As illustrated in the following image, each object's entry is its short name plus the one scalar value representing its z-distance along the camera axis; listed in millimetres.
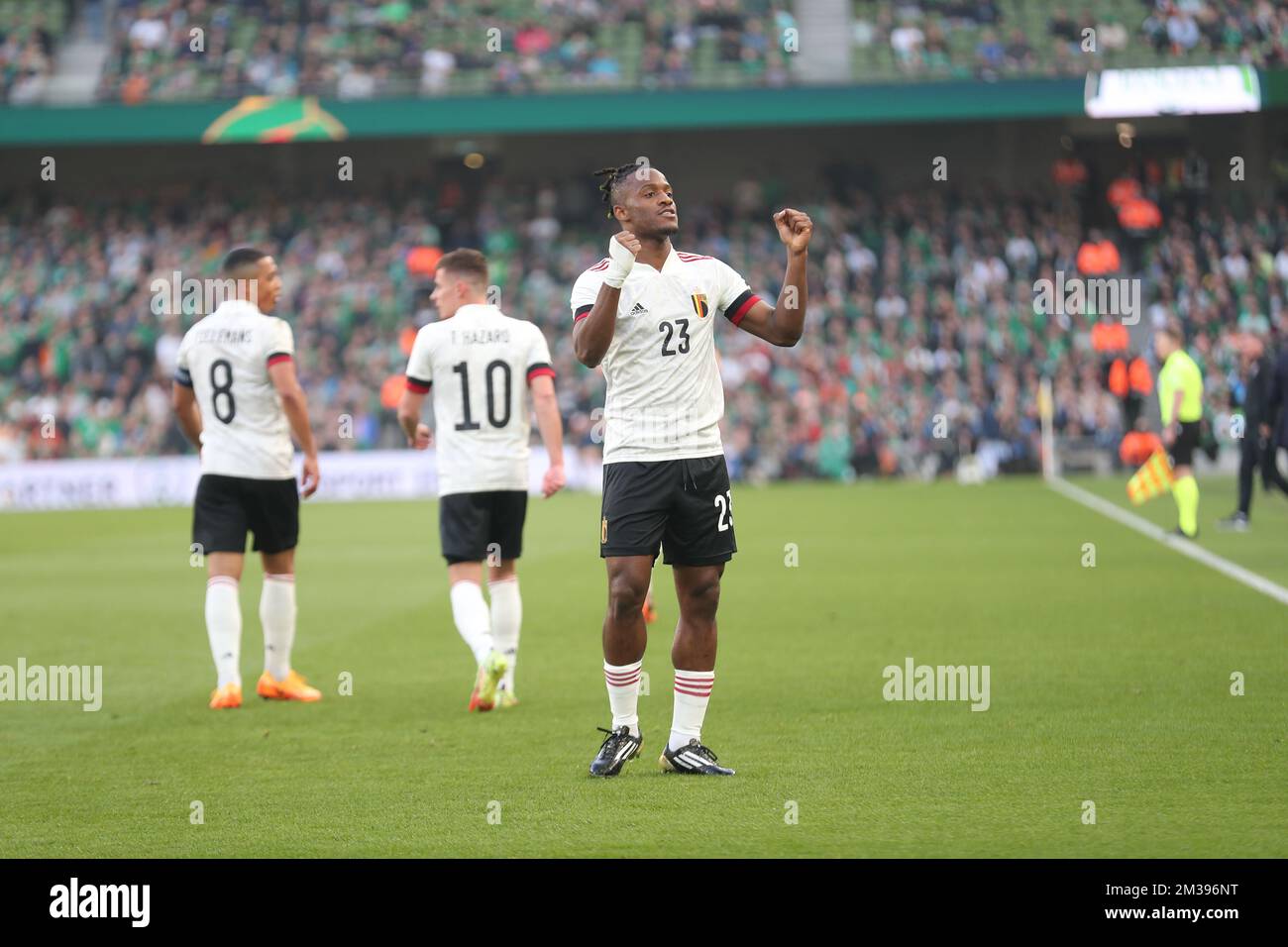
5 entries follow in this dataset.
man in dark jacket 19156
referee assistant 18422
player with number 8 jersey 9500
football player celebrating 7043
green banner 37406
